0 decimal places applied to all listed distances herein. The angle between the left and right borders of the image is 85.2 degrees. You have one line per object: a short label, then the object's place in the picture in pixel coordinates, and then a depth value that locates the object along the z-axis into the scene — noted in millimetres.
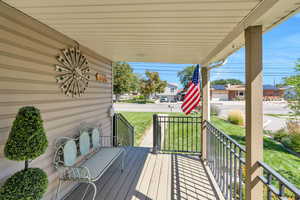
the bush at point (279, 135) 6966
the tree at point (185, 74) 25480
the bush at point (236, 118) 9648
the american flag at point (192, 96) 3580
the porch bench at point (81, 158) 2172
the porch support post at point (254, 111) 1475
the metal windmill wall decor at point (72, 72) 2373
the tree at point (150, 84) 24922
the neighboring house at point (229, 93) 32312
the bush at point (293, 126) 6448
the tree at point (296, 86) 6008
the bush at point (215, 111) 12620
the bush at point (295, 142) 5838
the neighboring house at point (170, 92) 38275
